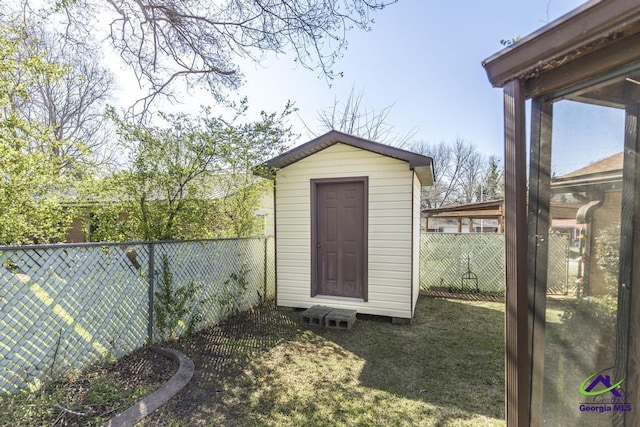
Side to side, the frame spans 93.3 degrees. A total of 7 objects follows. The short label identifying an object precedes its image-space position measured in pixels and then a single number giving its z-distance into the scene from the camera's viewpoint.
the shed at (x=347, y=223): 4.77
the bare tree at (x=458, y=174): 26.78
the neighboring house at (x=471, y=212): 9.31
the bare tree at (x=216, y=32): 4.43
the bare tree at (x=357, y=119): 14.04
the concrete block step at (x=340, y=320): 4.46
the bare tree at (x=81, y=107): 11.65
